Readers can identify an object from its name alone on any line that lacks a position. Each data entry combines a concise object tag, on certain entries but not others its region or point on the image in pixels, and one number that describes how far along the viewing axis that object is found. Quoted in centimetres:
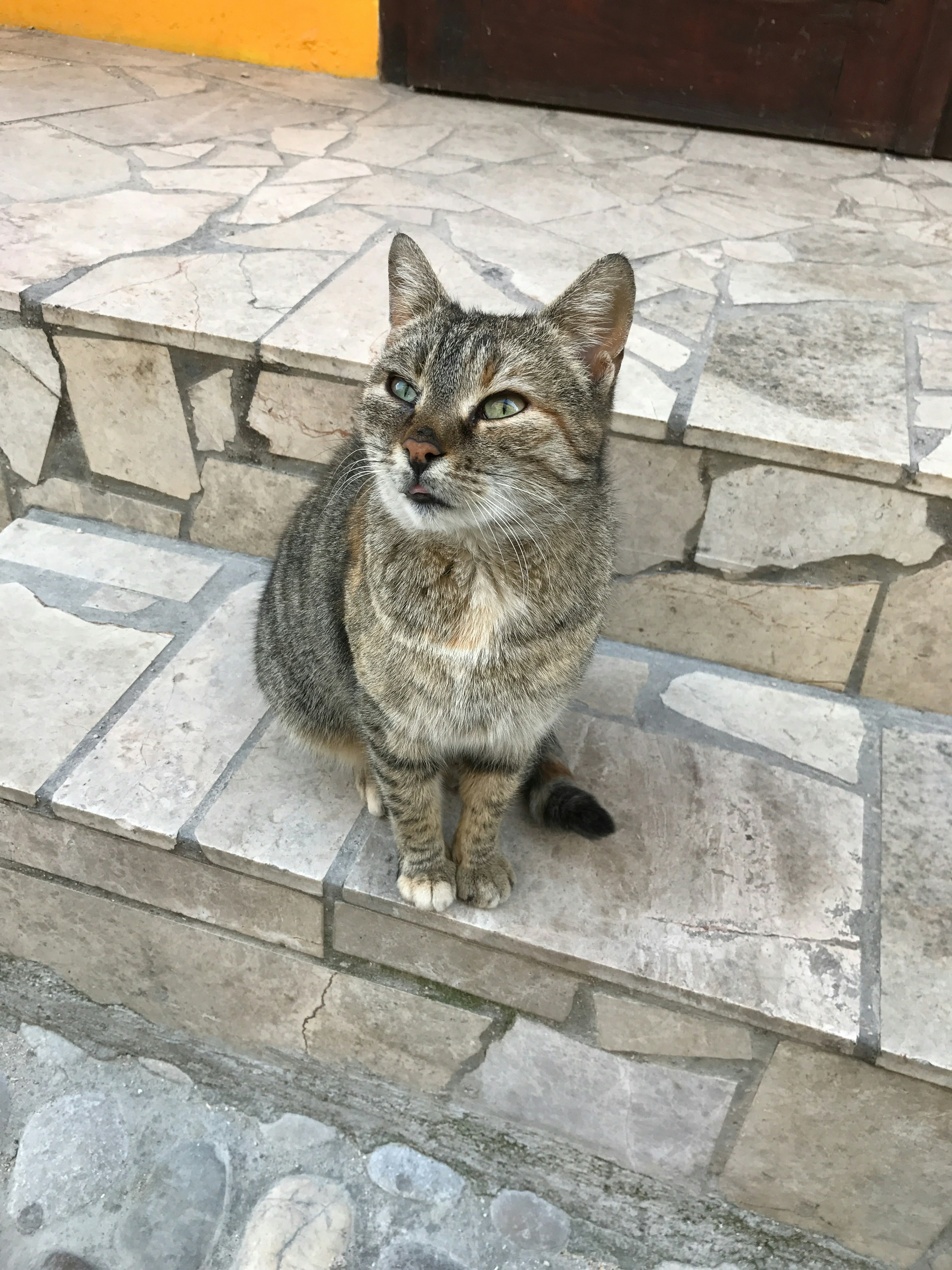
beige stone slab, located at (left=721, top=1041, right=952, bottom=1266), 51
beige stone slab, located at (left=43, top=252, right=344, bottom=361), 72
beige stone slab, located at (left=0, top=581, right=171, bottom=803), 62
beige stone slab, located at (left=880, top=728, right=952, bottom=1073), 50
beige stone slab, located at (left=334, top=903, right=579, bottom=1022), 55
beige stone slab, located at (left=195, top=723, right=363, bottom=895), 57
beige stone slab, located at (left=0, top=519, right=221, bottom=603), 77
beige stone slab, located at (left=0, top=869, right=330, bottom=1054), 62
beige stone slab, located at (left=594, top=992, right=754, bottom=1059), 53
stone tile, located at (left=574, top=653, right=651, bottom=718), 69
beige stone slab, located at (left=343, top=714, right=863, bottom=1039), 52
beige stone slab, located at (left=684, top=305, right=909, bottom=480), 64
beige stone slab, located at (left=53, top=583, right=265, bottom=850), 59
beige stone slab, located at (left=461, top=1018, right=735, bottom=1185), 56
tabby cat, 45
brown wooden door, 107
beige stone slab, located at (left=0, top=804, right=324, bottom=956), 59
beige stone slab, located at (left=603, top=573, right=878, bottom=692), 69
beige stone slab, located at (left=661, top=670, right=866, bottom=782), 66
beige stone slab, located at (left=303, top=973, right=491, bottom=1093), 59
